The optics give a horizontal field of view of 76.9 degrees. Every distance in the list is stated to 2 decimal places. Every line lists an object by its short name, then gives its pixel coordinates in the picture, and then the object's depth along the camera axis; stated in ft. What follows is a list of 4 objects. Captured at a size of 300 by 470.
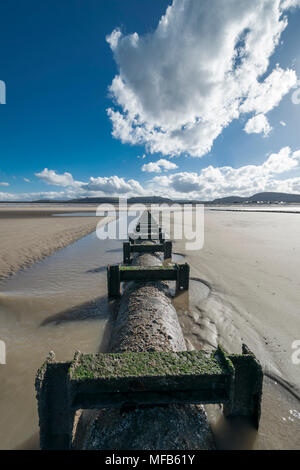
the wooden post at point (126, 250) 23.49
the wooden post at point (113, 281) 14.87
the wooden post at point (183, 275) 15.28
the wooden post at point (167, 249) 25.18
